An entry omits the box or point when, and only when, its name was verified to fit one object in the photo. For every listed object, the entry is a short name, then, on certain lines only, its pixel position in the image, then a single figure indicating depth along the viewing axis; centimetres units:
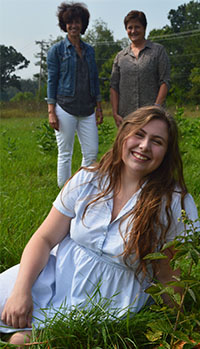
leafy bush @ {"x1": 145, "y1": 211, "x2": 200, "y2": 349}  139
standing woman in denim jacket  369
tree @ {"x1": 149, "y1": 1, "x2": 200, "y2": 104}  3900
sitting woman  177
